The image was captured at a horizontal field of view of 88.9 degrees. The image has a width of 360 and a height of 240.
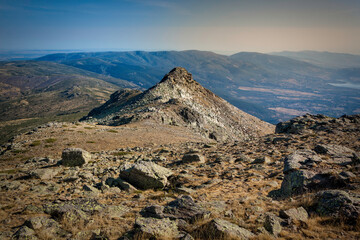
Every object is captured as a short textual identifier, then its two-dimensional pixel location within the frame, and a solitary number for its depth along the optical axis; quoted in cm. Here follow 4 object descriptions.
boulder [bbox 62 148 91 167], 2045
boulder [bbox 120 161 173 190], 1527
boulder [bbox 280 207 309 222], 884
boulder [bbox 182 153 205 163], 2142
